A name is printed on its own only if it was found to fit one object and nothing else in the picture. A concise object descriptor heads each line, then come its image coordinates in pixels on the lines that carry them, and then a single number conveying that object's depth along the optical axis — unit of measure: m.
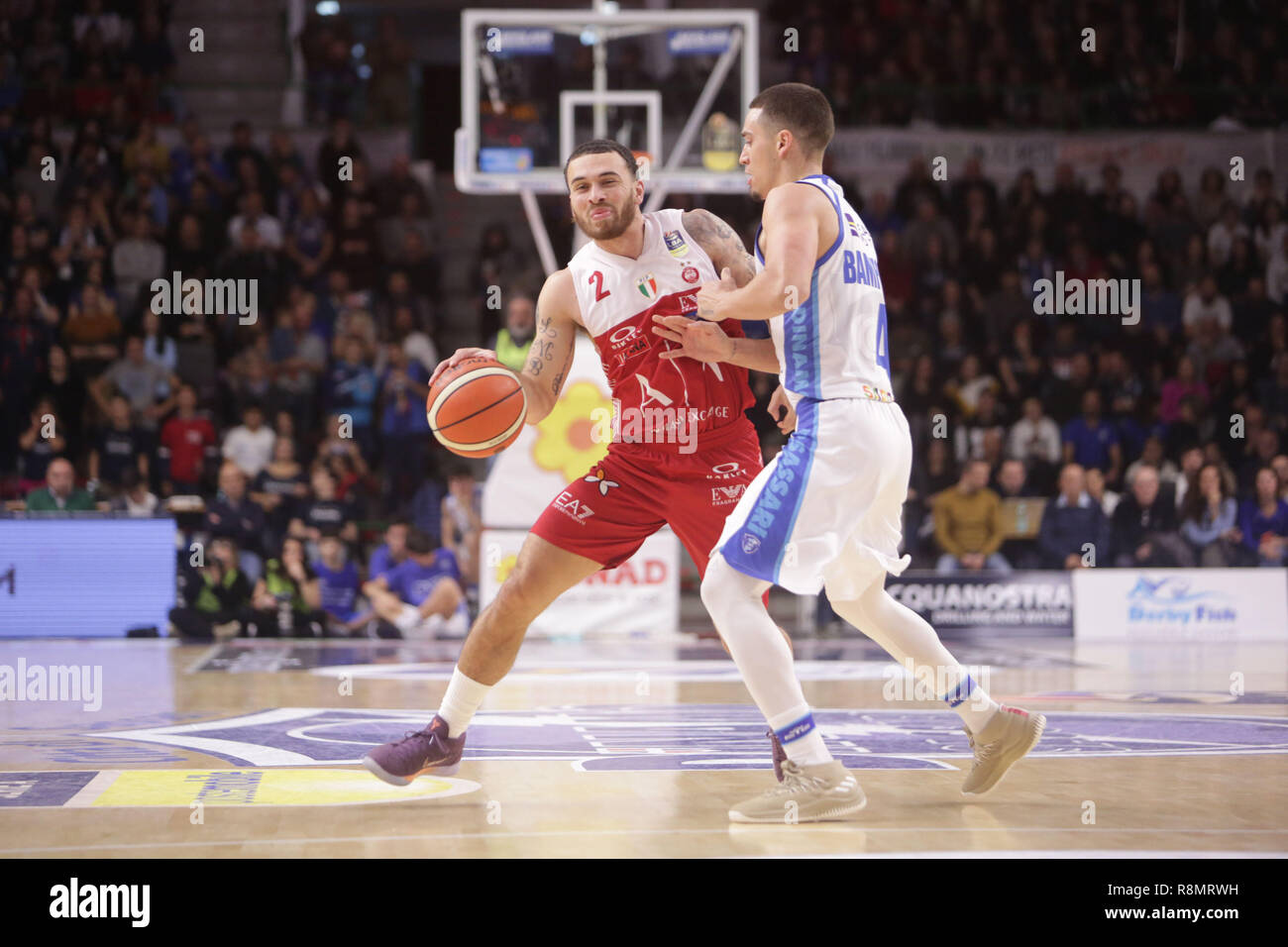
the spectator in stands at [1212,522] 12.64
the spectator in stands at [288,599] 11.73
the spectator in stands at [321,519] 12.09
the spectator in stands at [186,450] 13.03
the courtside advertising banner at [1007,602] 12.13
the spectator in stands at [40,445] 12.72
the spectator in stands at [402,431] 13.50
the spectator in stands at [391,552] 11.91
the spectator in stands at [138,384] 13.52
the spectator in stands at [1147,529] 12.62
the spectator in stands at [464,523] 12.05
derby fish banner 11.90
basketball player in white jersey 4.30
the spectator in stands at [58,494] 12.05
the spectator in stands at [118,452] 12.88
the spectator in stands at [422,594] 11.76
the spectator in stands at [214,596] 11.61
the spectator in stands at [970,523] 12.49
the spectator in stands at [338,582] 11.88
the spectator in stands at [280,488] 12.20
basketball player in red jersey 4.94
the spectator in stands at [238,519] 11.88
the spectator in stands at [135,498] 12.29
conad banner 11.91
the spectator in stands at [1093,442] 14.00
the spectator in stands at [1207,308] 15.47
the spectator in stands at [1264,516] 12.82
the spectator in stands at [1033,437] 13.91
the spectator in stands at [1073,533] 12.55
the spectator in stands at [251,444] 13.07
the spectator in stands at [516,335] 12.34
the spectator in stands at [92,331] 13.88
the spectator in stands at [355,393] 13.80
